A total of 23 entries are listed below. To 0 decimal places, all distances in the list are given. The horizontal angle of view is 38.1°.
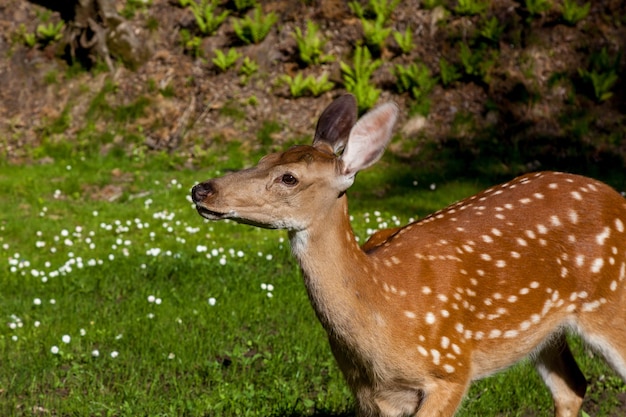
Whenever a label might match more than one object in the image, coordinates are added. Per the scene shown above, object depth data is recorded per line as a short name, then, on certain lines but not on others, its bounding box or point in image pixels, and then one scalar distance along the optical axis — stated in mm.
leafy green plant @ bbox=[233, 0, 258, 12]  15616
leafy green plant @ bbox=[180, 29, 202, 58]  15336
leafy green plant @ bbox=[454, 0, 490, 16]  14712
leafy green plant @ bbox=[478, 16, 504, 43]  14281
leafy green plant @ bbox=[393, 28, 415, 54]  14570
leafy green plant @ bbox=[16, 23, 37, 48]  15266
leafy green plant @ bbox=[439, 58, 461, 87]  14188
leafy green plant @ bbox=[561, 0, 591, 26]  14305
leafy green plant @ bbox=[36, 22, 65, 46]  15140
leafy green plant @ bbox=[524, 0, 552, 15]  14477
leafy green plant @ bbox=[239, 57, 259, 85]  14844
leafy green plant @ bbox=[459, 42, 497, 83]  14052
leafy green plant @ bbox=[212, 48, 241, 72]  14773
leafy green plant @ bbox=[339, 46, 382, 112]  13922
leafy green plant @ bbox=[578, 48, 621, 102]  13594
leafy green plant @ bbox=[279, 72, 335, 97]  14391
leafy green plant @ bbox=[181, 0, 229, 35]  15281
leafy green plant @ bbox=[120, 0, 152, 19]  15758
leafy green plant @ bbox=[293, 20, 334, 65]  14656
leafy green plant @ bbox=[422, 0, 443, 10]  15148
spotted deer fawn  4441
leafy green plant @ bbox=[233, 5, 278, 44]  14977
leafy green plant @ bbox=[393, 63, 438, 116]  14156
